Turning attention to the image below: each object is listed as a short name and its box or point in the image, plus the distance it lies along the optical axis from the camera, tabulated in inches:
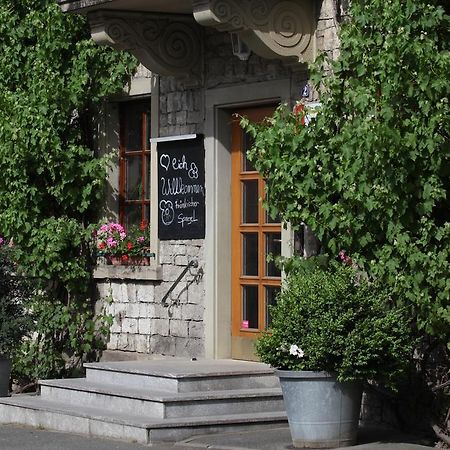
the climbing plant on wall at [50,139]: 579.2
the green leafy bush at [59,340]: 585.3
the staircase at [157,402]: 452.4
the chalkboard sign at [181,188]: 540.4
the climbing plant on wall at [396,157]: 401.7
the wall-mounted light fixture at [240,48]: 508.1
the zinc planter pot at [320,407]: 408.8
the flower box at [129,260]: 568.4
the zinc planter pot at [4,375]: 551.2
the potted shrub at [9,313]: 552.4
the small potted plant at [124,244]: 569.3
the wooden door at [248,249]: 520.1
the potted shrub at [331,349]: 401.4
